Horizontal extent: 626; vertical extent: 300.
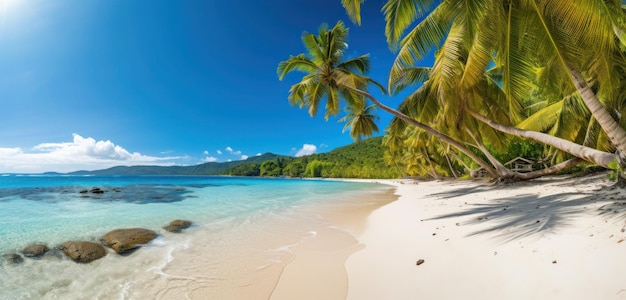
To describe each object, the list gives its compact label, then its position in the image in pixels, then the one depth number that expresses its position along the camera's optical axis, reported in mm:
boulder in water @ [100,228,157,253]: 5637
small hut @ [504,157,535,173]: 21102
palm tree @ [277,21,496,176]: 12516
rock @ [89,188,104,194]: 22733
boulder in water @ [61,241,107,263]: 4961
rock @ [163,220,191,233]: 7382
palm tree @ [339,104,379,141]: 20594
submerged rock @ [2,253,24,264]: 4836
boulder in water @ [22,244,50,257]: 5195
